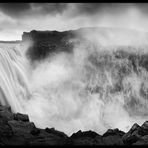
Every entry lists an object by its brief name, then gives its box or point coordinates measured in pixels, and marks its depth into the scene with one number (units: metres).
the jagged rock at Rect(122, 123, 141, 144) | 16.43
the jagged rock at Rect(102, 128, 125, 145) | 15.94
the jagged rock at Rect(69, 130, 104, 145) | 15.33
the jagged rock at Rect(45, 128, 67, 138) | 16.10
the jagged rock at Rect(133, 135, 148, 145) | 15.91
